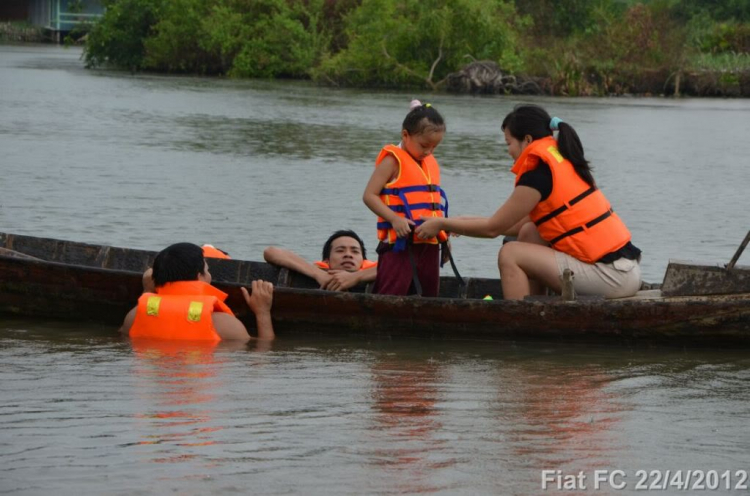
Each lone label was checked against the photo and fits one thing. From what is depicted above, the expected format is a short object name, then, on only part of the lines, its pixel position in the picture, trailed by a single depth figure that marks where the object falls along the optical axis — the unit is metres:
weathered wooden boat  12.85
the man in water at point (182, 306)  12.85
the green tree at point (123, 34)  87.69
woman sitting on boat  12.55
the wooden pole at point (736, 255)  12.43
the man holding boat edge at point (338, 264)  14.40
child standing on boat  13.05
